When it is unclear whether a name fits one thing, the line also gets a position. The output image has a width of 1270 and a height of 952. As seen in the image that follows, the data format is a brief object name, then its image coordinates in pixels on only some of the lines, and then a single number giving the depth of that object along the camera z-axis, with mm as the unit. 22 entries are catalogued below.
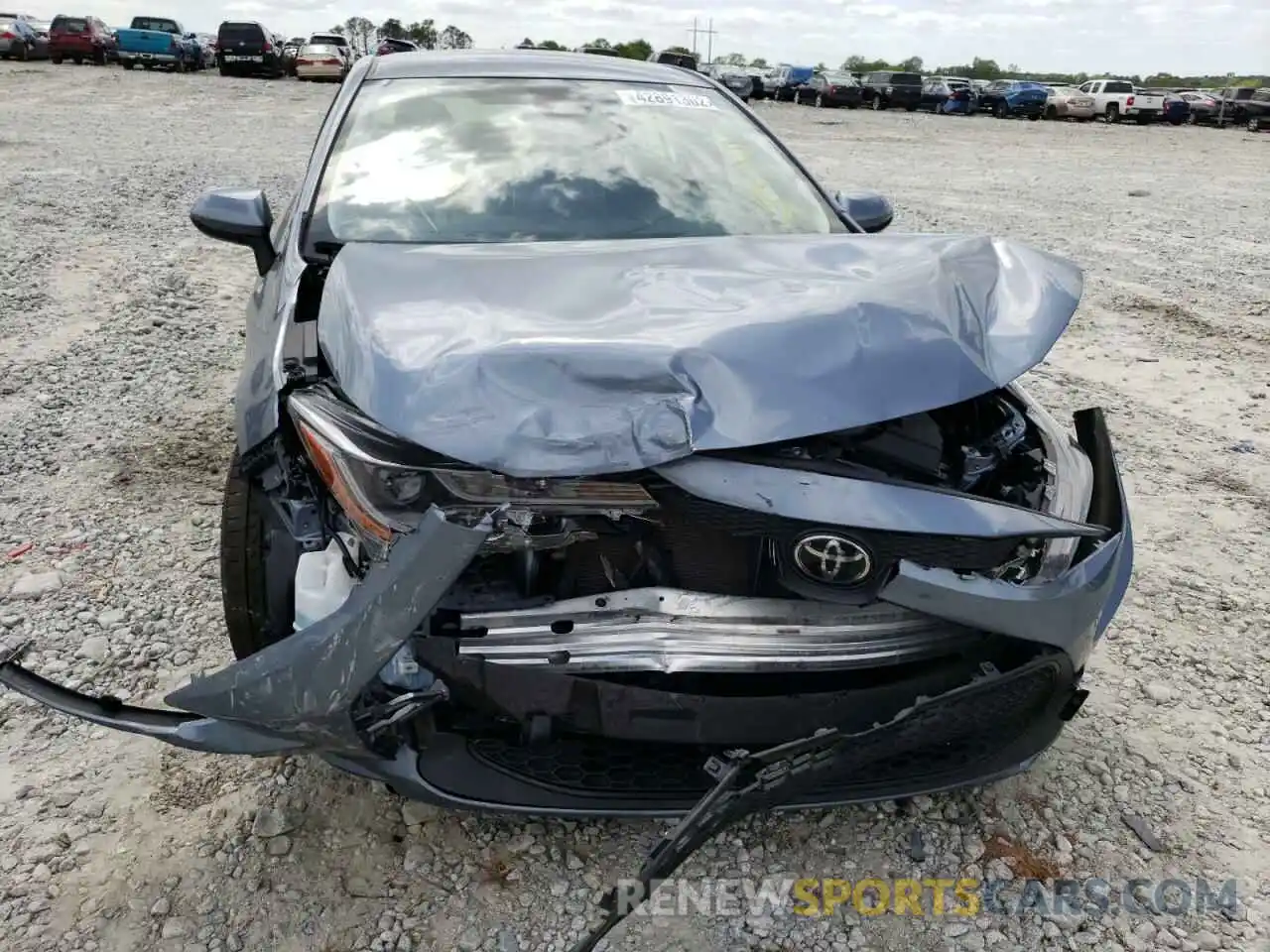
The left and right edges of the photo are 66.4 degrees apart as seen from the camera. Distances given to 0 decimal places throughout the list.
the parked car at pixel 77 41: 27922
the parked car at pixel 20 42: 27656
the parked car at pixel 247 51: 27625
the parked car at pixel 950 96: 30266
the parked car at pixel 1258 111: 26703
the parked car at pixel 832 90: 30516
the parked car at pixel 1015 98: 29797
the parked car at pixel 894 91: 30516
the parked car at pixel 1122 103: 29109
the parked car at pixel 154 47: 28234
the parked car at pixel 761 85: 33906
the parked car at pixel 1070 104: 29688
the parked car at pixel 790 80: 32375
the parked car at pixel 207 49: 31312
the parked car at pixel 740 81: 32188
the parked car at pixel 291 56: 29414
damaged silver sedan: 1657
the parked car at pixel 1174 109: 29219
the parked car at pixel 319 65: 27875
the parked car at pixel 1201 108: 28953
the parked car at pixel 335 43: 29516
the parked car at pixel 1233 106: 28234
